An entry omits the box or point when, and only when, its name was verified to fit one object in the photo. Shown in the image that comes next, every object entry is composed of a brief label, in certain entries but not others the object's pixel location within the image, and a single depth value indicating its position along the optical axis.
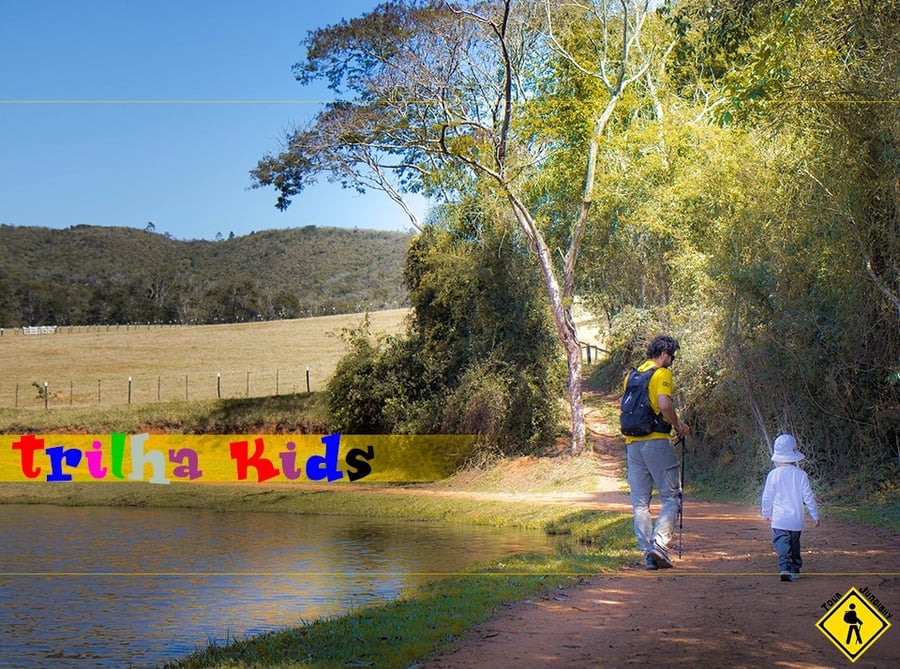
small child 8.70
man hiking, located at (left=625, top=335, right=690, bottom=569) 9.22
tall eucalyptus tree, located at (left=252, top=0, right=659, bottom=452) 24.31
